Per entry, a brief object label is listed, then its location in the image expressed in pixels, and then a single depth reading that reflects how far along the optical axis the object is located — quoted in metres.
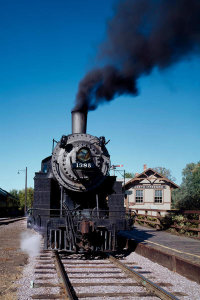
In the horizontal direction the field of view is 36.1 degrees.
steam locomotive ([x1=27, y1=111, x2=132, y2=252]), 7.60
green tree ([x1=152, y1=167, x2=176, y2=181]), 64.44
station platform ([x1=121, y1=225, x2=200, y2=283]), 5.98
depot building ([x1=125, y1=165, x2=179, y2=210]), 26.83
